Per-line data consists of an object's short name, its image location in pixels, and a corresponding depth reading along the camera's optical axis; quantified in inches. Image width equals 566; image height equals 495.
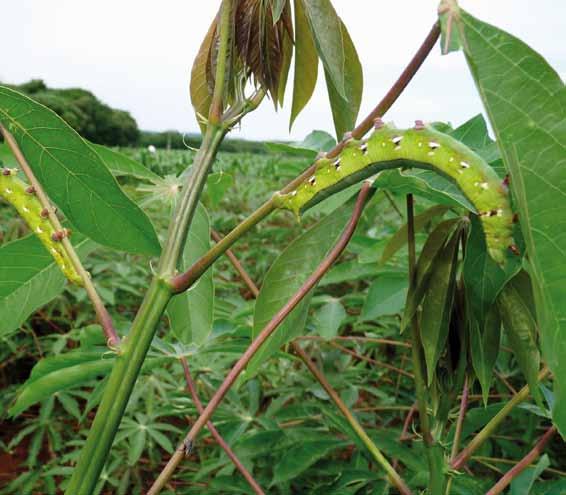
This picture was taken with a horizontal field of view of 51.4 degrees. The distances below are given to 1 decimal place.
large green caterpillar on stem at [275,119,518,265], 14.2
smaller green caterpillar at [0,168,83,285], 18.9
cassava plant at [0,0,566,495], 11.9
